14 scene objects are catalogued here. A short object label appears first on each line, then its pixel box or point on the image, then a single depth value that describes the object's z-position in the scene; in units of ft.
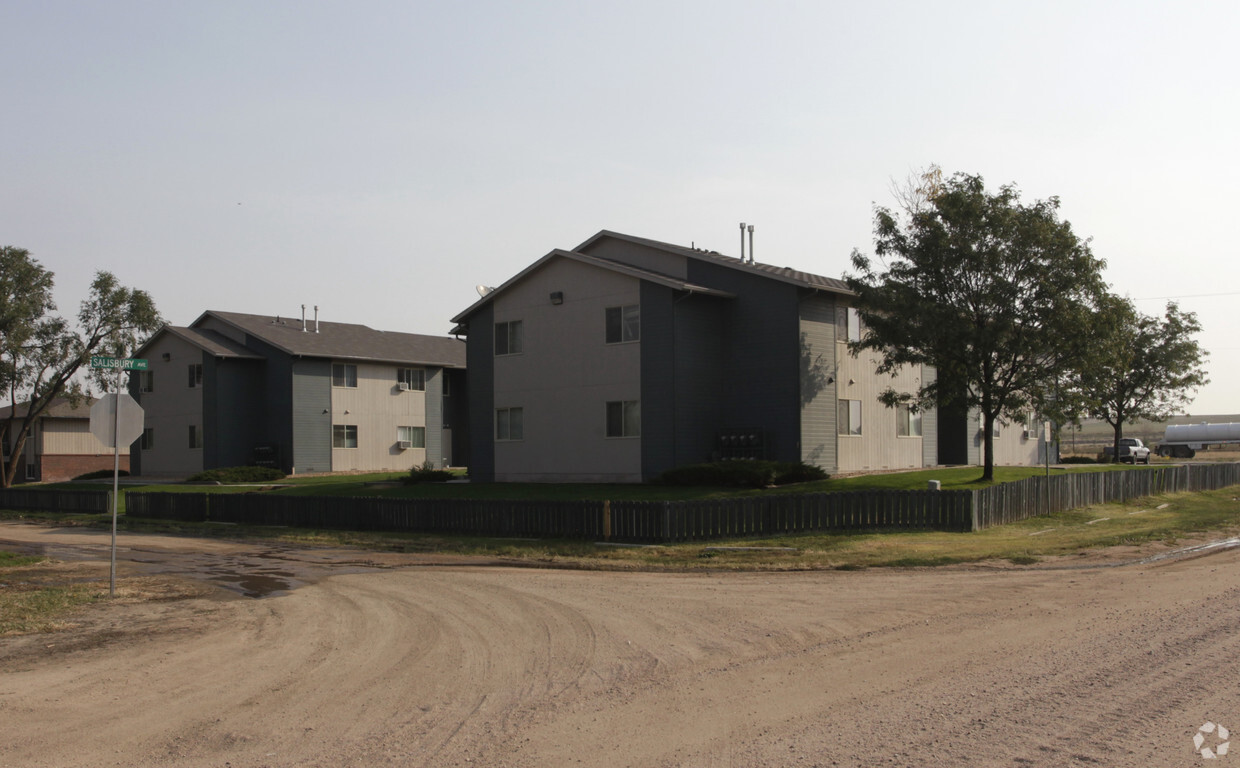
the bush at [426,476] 124.06
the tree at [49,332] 167.12
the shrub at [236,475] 144.25
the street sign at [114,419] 48.24
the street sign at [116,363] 45.98
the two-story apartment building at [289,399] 160.66
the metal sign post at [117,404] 46.11
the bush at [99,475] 182.23
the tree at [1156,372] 174.60
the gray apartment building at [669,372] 102.68
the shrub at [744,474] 91.97
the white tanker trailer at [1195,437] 295.07
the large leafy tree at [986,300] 96.63
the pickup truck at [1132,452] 196.34
